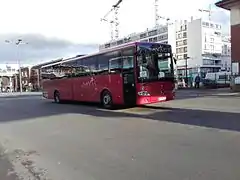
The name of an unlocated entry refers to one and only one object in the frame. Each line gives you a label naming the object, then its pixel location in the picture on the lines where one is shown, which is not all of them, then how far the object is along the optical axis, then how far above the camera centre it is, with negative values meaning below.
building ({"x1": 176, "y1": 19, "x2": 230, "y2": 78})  62.60 +11.63
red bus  9.25 +0.34
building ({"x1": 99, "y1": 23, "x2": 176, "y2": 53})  67.31 +15.92
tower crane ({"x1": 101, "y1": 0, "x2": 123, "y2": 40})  53.40 +17.49
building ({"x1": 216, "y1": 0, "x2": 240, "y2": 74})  18.89 +4.87
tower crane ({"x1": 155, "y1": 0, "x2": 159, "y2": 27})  75.85 +24.47
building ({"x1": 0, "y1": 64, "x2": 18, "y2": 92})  66.00 +3.18
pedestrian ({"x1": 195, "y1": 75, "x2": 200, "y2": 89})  26.73 -0.25
